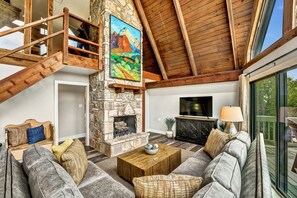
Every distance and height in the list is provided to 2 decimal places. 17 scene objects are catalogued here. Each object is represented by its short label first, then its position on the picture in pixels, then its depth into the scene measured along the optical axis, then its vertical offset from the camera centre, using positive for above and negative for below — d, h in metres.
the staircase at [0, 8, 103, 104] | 2.44 +0.81
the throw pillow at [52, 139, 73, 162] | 1.74 -0.64
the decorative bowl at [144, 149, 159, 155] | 2.61 -0.97
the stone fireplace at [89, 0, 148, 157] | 3.77 -0.21
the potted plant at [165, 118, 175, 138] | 5.44 -1.05
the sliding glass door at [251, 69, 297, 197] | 2.02 -0.46
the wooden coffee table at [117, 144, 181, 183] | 2.18 -1.06
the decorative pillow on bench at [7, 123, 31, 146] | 2.92 -0.78
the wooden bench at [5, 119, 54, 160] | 2.85 -0.95
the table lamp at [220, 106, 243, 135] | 2.80 -0.32
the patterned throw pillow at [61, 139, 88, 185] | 1.55 -0.74
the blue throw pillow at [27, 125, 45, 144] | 3.09 -0.80
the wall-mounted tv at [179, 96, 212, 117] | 4.75 -0.24
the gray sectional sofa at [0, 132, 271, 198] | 0.93 -0.61
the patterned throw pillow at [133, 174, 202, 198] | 0.96 -0.61
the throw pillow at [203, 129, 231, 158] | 2.31 -0.73
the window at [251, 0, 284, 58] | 2.47 +1.50
